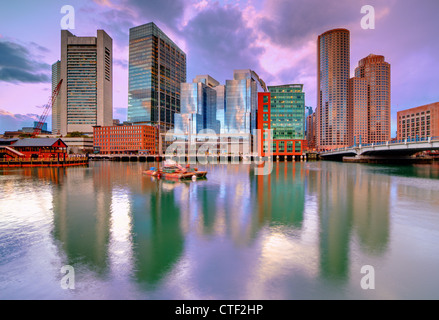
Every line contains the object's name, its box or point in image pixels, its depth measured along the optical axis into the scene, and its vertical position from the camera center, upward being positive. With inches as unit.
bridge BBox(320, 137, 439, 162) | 2401.6 +106.7
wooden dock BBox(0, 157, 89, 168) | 3042.6 -100.8
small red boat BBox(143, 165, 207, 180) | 1700.3 -135.0
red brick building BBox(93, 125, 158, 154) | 6323.8 +457.3
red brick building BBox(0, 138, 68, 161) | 3289.9 +91.5
